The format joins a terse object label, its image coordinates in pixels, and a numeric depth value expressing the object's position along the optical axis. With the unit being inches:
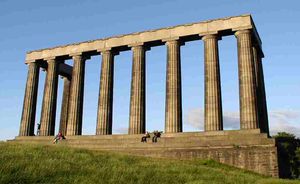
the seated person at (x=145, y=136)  1916.8
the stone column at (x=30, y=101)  2527.1
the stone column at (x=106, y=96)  2242.1
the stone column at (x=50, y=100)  2463.1
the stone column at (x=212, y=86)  1950.7
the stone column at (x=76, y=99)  2349.9
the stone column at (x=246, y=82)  1892.2
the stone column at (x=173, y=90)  2042.3
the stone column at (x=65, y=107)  2780.8
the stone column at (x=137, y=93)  2137.2
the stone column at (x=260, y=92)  2170.2
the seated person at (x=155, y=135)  1895.5
